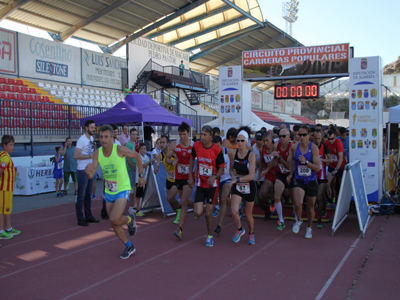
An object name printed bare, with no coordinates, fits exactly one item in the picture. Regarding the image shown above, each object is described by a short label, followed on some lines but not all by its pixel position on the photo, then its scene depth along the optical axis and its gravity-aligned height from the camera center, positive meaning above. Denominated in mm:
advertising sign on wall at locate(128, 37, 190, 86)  29344 +7193
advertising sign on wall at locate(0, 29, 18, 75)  21006 +5037
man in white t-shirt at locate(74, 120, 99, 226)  7782 -723
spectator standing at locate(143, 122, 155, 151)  17150 +301
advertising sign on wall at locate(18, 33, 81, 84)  22328 +5093
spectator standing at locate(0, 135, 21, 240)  6961 -825
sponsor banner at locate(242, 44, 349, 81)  10398 +2282
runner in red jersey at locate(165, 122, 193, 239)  7008 -440
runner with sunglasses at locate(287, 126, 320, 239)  7102 -709
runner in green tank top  5806 -525
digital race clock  12875 +1691
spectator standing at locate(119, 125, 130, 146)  13193 +54
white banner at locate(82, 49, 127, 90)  26250 +5153
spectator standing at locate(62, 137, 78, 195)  12391 -714
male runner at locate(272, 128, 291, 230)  7793 -694
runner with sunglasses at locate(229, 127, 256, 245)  6613 -756
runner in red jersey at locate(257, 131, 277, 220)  7930 -677
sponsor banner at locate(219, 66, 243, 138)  12094 +1375
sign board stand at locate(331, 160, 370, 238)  7105 -1161
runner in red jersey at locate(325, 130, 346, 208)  8859 -614
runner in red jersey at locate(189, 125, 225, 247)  6555 -580
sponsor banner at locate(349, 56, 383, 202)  9586 +527
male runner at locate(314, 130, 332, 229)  7953 -857
